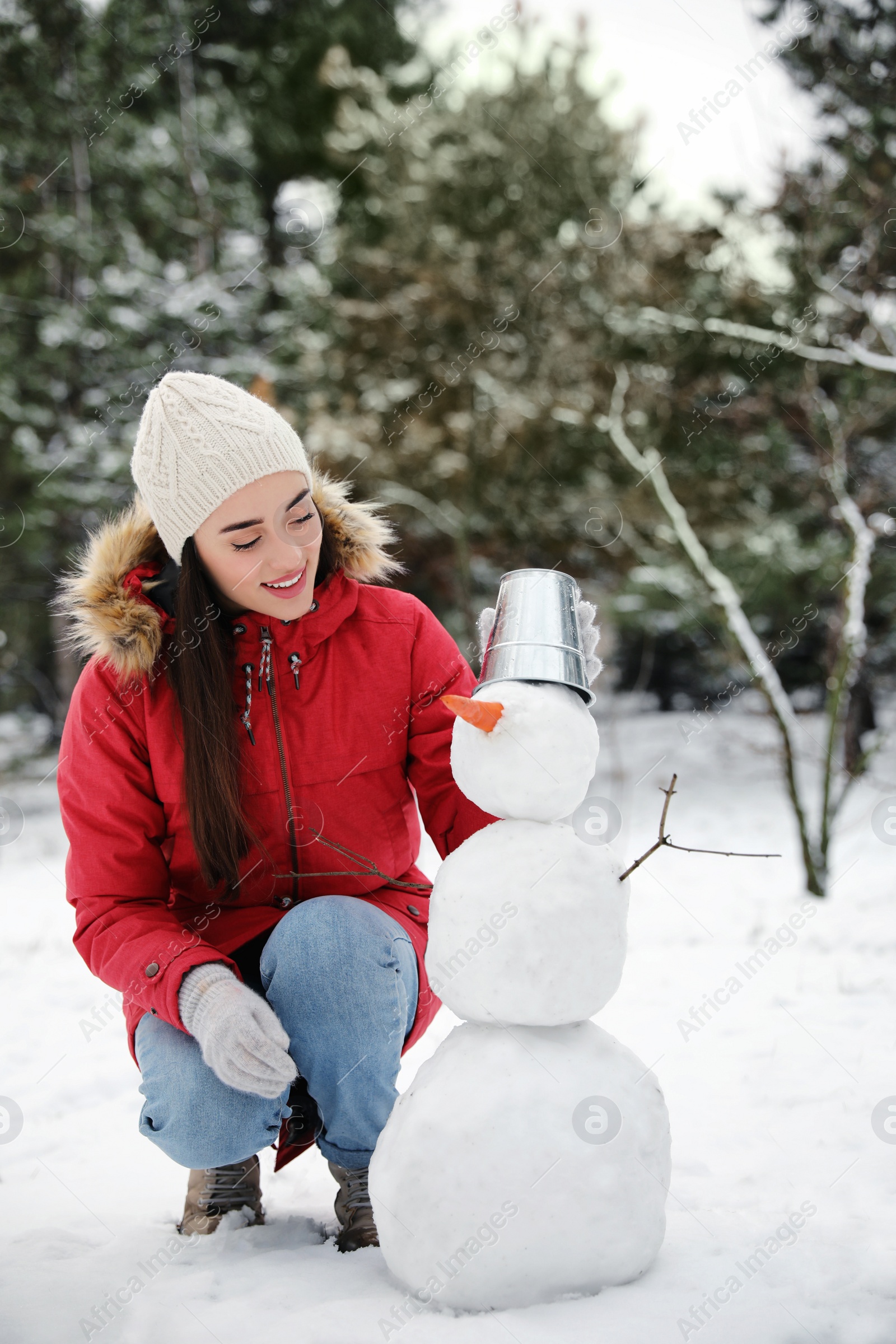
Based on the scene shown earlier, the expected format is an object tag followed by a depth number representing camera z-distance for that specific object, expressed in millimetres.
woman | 1527
